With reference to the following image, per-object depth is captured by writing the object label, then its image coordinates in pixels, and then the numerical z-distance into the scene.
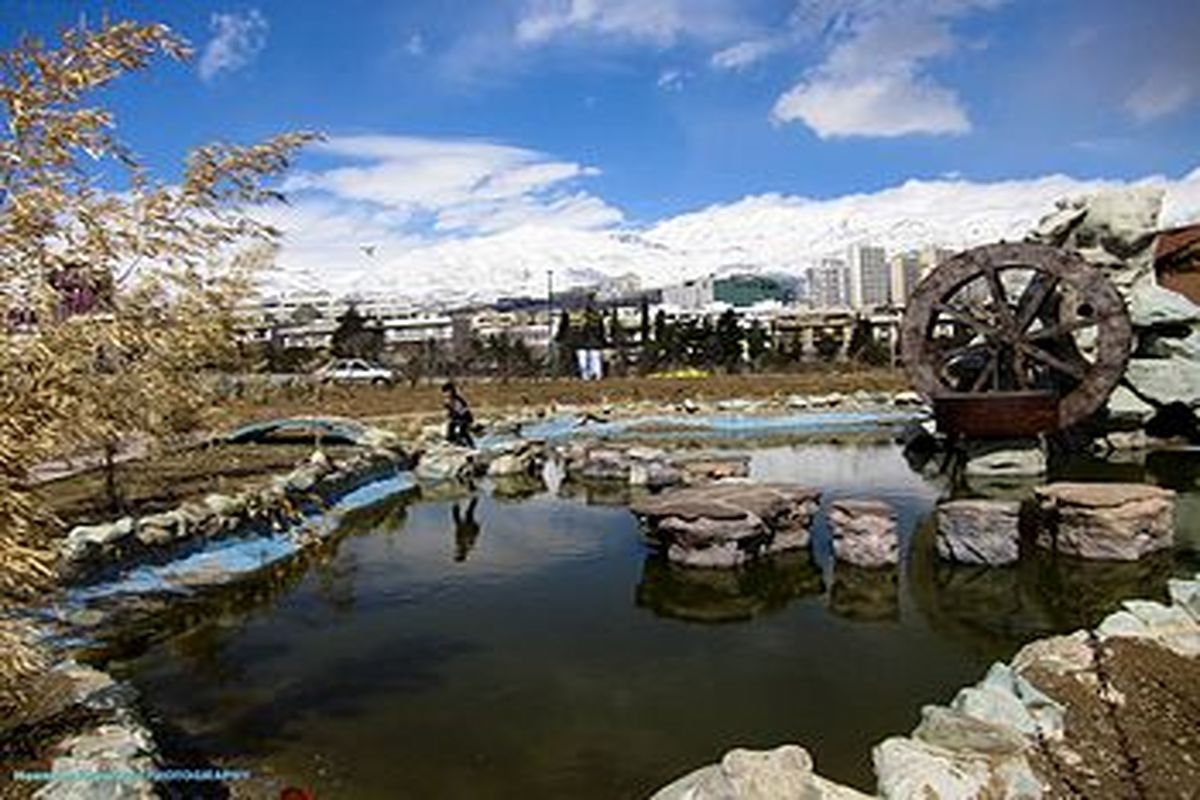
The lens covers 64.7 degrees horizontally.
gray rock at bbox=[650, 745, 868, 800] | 3.70
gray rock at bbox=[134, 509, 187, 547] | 9.27
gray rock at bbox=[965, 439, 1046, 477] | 14.19
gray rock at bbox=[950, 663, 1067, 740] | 4.56
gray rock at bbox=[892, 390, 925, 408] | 24.39
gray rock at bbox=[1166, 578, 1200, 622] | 6.25
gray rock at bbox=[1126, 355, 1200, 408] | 15.70
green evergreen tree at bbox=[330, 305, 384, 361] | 44.94
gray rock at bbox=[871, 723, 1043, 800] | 3.94
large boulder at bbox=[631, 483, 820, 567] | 9.05
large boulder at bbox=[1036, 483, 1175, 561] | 8.80
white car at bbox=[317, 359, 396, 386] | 35.25
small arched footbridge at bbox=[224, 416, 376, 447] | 17.36
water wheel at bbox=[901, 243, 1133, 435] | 14.09
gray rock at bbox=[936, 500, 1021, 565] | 8.90
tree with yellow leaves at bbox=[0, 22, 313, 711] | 3.81
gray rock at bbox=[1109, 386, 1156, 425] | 16.11
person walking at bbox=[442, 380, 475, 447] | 17.12
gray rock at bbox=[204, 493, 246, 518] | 10.31
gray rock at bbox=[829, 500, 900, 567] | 9.02
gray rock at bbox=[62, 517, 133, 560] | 8.44
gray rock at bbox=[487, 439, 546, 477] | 15.84
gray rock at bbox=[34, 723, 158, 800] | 3.82
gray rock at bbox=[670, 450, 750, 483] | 12.97
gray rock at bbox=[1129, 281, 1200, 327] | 16.19
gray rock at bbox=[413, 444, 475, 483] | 15.59
